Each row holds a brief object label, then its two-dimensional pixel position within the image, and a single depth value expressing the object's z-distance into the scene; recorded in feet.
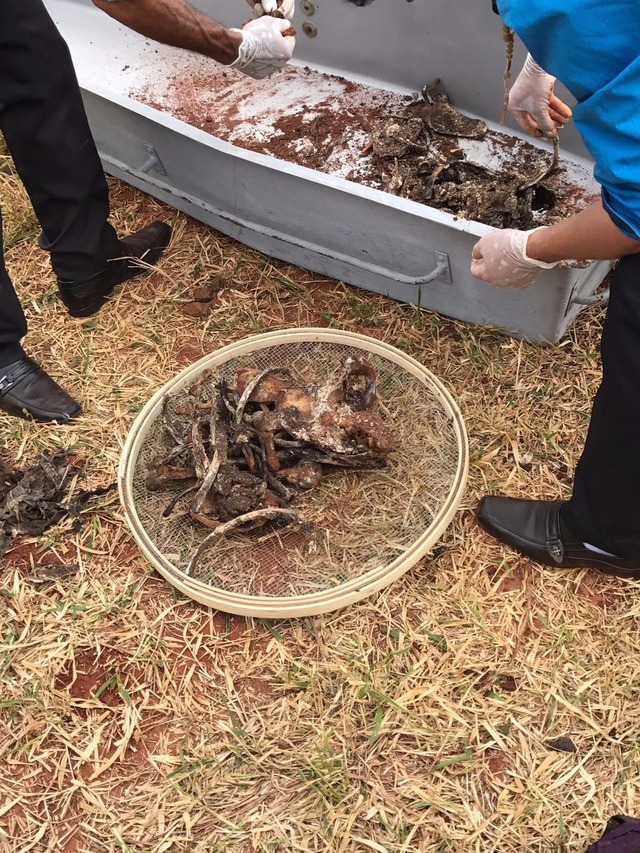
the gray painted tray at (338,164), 6.13
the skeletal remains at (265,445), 5.31
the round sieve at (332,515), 5.02
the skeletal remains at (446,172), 6.88
